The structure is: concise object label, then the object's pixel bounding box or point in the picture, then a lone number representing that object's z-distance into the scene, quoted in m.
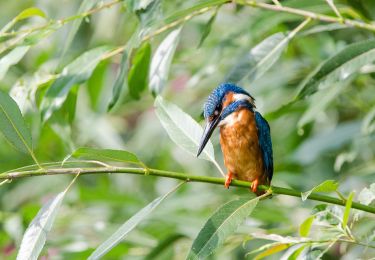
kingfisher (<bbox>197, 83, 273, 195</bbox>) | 5.47
